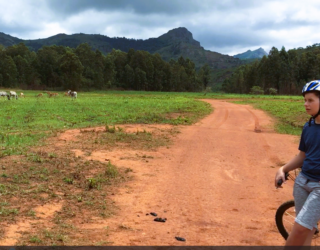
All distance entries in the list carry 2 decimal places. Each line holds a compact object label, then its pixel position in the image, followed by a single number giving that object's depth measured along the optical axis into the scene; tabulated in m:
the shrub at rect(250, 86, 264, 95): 56.80
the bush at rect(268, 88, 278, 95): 54.13
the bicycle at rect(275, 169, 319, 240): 3.54
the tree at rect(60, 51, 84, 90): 52.00
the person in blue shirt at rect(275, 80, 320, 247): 2.59
